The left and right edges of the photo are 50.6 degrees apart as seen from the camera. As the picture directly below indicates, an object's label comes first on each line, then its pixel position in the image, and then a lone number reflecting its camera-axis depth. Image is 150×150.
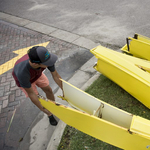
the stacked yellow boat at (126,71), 2.88
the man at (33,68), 2.17
